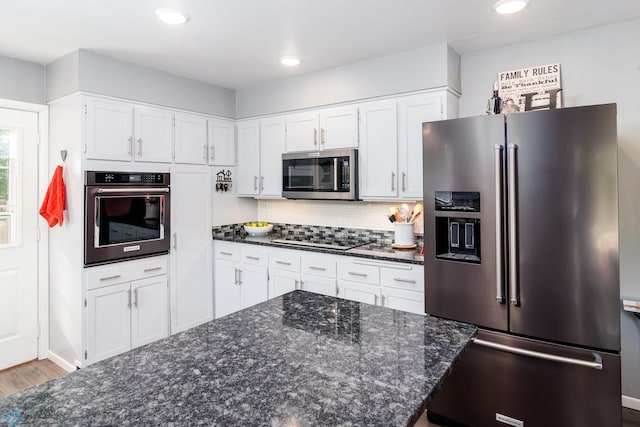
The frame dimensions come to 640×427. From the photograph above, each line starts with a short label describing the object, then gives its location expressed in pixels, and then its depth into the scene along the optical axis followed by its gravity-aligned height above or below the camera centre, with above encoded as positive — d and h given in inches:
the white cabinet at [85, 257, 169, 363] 119.6 -29.2
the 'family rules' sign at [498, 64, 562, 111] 106.9 +36.3
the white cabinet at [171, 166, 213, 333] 142.3 -12.0
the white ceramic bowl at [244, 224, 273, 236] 158.4 -5.6
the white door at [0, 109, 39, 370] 125.4 -5.4
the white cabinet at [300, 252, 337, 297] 123.7 -18.7
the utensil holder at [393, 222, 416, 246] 124.6 -6.2
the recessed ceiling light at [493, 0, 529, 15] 87.2 +47.7
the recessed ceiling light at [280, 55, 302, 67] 123.0 +50.6
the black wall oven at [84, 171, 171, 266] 118.1 +0.8
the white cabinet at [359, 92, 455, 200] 117.3 +22.8
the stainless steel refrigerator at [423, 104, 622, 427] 75.4 -10.1
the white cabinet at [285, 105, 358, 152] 131.6 +31.0
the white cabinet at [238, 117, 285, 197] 151.6 +24.3
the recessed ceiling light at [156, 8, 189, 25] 90.3 +48.3
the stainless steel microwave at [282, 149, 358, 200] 130.0 +14.6
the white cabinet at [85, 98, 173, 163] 118.3 +28.4
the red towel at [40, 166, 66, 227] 119.9 +5.3
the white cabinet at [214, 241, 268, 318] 141.9 -22.8
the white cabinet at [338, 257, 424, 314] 107.3 -20.0
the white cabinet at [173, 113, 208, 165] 141.8 +29.6
